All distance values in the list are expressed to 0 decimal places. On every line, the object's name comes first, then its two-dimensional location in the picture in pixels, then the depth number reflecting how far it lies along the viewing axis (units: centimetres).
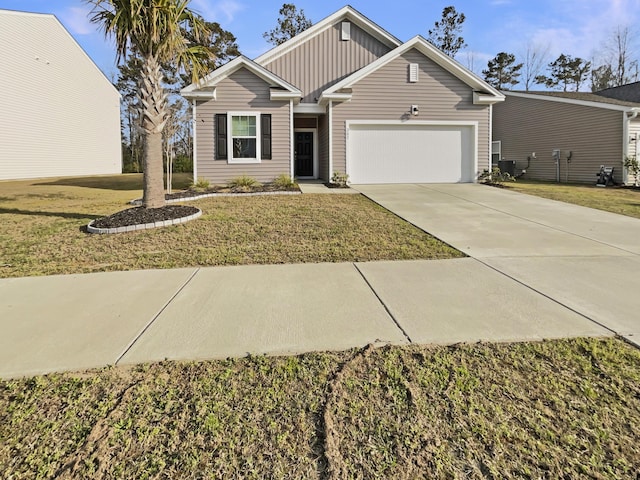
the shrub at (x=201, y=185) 1363
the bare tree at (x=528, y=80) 4012
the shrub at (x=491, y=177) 1535
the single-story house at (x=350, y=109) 1403
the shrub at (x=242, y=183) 1378
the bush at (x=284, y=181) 1383
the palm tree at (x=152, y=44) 809
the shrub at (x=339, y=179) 1447
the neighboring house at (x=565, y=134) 1636
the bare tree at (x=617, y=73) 3600
